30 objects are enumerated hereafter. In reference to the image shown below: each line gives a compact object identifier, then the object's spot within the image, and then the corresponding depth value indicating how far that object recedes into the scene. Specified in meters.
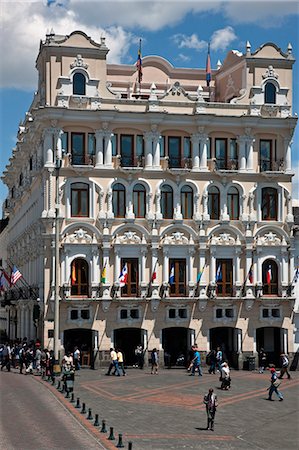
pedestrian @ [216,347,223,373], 52.06
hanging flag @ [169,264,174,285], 56.68
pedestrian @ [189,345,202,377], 51.41
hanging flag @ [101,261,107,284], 55.62
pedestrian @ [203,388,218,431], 32.38
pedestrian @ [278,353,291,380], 49.59
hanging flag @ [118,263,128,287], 54.69
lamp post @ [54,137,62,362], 48.06
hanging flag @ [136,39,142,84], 61.72
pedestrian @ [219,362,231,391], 44.53
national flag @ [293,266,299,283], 58.12
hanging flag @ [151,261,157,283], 56.31
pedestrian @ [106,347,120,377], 50.50
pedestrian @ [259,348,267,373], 55.81
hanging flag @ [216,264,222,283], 57.31
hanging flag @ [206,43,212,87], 64.19
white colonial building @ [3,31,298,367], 56.00
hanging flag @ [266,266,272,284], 58.19
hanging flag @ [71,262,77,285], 55.91
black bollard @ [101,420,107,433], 31.00
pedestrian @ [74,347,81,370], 53.12
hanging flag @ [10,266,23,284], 57.12
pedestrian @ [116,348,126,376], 50.78
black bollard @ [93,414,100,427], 32.34
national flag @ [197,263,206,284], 57.04
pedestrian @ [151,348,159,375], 52.50
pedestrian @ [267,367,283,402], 40.66
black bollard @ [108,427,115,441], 29.52
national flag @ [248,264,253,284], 58.12
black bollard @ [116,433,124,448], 28.14
